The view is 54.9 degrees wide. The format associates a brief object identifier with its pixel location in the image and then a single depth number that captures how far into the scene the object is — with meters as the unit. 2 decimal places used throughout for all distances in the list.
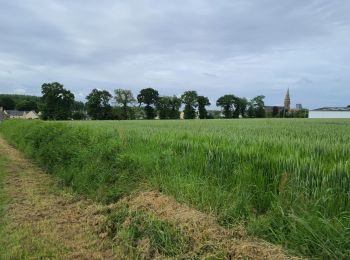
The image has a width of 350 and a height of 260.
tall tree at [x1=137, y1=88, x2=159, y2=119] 102.90
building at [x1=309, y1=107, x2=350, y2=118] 93.61
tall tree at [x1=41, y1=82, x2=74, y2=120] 89.56
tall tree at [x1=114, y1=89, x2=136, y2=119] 104.44
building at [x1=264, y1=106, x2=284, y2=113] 122.75
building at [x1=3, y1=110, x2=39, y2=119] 123.19
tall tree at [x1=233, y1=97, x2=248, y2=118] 112.44
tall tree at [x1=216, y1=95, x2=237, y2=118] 112.44
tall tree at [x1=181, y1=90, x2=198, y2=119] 103.19
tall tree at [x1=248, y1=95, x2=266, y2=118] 113.75
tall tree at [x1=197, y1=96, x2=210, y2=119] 105.62
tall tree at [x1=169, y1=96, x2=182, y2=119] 102.00
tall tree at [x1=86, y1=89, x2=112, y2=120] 93.31
